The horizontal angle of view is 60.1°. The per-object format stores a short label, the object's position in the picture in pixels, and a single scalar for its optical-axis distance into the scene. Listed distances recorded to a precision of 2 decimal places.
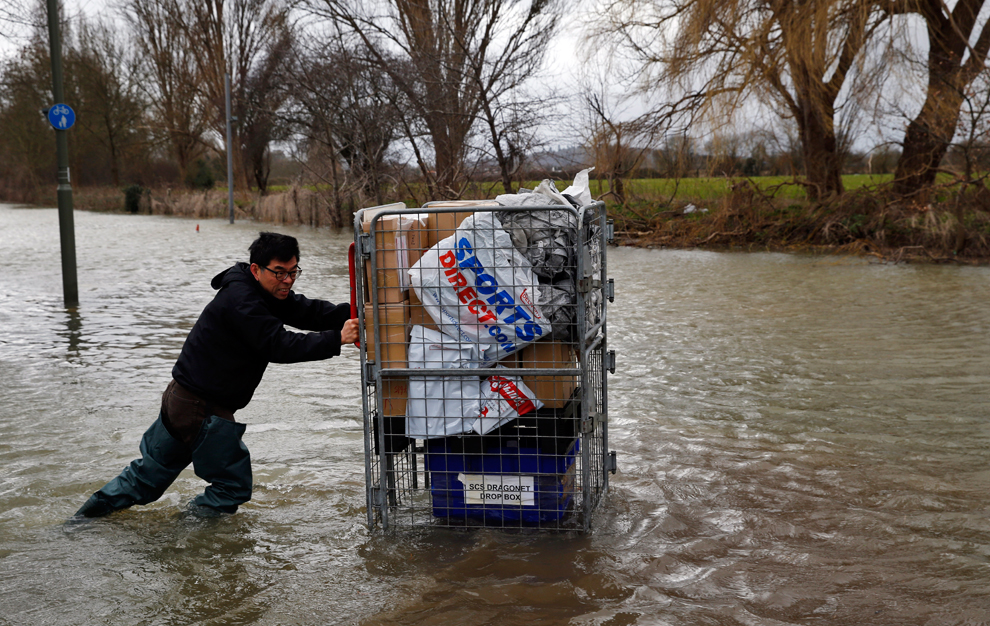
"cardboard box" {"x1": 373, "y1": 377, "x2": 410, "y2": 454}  3.85
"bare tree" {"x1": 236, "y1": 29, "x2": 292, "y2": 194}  36.62
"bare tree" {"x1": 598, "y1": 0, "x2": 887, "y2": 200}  16.50
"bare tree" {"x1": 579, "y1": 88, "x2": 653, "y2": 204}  19.66
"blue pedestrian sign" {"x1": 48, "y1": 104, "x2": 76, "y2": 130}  10.24
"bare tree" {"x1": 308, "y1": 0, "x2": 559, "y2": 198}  17.94
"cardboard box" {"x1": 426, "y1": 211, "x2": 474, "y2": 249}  3.71
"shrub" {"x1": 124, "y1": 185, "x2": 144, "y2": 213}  41.50
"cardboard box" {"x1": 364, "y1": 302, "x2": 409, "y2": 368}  3.76
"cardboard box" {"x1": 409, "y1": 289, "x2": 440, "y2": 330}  3.77
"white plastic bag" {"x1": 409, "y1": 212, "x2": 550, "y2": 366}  3.63
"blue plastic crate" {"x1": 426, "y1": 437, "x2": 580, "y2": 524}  3.87
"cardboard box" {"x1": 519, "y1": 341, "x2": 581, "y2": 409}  3.74
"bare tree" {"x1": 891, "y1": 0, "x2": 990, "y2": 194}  15.88
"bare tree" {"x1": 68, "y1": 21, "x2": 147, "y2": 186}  42.47
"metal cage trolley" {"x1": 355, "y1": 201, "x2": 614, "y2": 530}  3.64
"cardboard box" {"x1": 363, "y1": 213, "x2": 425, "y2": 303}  3.69
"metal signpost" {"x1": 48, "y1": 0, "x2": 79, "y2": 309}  10.25
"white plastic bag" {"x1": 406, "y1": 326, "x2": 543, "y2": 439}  3.72
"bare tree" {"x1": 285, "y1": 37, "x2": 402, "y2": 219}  18.44
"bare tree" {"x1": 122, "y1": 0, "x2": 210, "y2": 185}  44.59
